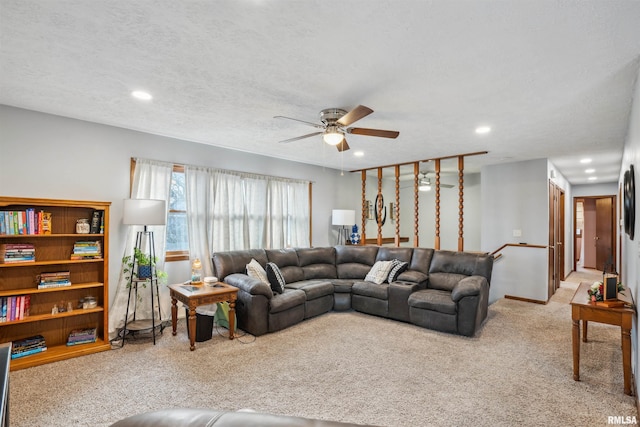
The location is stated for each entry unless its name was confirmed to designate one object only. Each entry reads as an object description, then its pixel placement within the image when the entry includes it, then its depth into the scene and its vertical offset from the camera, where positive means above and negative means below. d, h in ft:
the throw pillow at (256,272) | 14.23 -2.29
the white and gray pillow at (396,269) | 15.98 -2.43
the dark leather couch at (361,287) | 12.85 -3.10
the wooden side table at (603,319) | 8.24 -2.63
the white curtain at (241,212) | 15.28 +0.53
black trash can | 11.98 -3.98
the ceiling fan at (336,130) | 10.32 +3.03
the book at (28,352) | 9.93 -4.20
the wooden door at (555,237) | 18.88 -1.02
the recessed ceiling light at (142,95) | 9.43 +3.84
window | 14.61 +0.06
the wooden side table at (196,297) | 11.29 -2.88
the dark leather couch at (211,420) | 2.37 -1.59
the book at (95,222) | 11.60 -0.03
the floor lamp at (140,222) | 11.78 -0.03
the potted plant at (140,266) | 12.21 -1.77
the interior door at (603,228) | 28.27 -0.55
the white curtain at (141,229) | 12.80 -0.74
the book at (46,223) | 10.56 -0.07
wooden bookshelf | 10.18 -2.20
